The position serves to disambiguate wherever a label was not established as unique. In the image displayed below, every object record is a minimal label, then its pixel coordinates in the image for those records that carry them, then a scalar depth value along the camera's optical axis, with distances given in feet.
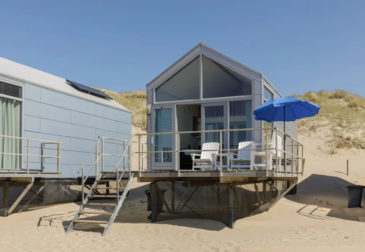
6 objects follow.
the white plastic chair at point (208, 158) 35.54
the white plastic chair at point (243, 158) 34.88
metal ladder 32.77
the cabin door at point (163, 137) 42.63
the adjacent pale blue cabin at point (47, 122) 40.14
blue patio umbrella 36.63
